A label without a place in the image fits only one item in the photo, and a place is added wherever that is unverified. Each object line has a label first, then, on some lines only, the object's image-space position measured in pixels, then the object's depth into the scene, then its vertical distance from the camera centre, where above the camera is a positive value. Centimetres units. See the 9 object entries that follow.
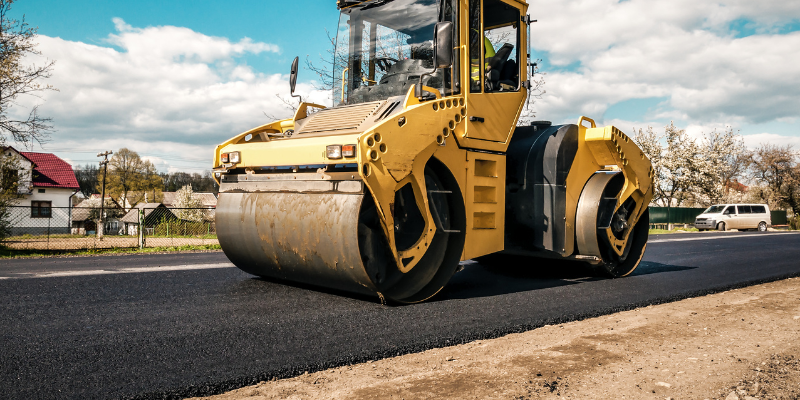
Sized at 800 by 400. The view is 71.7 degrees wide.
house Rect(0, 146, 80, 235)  4234 +200
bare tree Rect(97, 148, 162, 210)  6881 +399
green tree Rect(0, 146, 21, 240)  1377 +60
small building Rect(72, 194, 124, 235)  5822 -109
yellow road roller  464 +40
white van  2900 -26
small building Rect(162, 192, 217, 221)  7175 +164
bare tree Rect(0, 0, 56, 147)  1380 +378
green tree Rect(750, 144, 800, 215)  4266 +279
